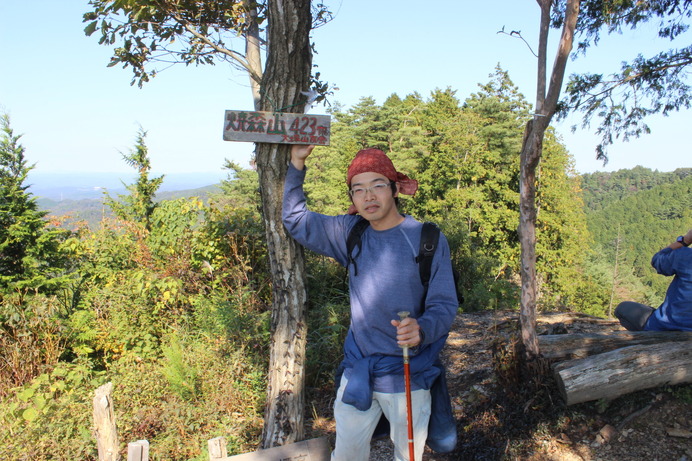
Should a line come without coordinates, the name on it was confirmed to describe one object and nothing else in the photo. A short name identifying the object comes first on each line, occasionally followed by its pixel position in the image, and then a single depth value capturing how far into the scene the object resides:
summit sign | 2.61
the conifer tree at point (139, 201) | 8.53
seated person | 3.96
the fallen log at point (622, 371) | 3.60
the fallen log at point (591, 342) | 4.16
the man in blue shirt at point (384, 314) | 2.10
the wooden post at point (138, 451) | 2.41
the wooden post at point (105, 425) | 2.92
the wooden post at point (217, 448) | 2.38
